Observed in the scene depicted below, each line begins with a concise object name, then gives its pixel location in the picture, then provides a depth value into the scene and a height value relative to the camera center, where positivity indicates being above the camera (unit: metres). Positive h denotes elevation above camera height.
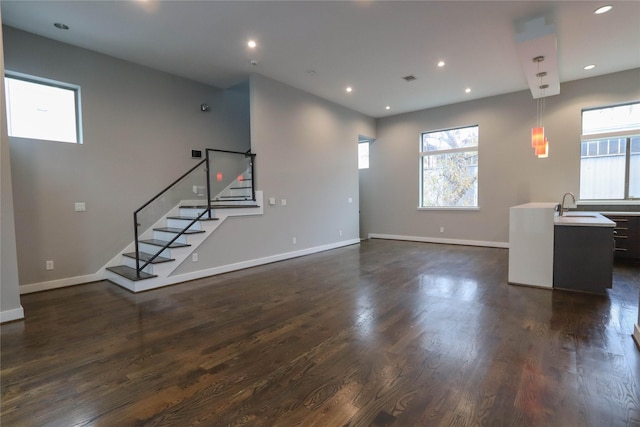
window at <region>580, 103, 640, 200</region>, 5.50 +0.80
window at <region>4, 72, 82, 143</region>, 3.88 +1.29
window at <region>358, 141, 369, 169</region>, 8.79 +1.31
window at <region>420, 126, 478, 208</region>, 7.18 +0.73
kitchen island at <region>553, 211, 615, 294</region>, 3.45 -0.71
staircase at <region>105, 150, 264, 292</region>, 4.17 -0.51
